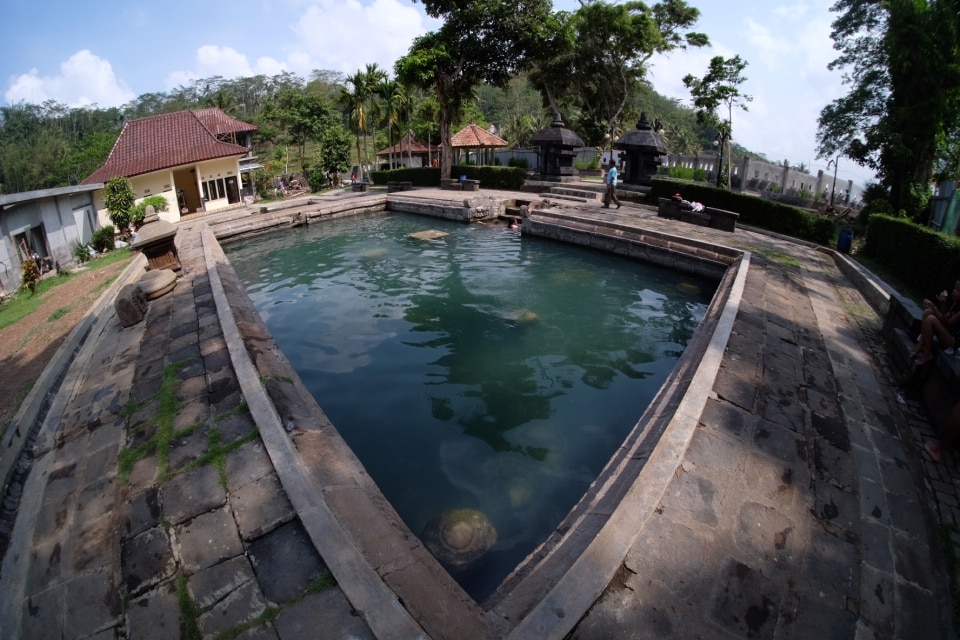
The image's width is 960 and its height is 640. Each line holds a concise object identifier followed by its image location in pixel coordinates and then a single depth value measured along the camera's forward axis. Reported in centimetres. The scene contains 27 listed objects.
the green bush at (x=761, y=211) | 1485
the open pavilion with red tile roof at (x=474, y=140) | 3303
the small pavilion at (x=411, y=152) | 3916
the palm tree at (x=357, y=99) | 3431
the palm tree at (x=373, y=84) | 3409
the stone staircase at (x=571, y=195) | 2170
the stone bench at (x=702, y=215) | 1567
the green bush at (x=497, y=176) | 2655
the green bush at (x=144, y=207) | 1936
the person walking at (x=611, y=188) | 1830
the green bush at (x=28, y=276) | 1291
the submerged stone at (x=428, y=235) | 1837
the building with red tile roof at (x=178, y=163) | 2300
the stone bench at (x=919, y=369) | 539
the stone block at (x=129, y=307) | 871
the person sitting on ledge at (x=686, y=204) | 1669
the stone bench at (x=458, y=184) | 2669
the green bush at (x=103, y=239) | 1762
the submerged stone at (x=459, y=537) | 468
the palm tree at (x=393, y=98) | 3406
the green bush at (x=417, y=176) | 3092
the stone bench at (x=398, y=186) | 3017
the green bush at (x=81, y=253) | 1625
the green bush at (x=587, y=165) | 3241
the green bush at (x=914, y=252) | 924
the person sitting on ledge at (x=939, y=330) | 583
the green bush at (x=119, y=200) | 1836
